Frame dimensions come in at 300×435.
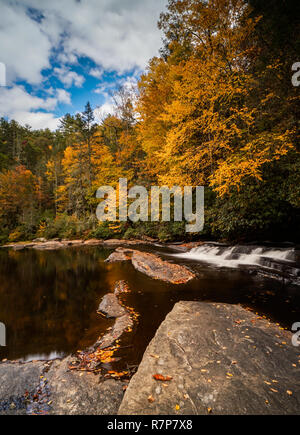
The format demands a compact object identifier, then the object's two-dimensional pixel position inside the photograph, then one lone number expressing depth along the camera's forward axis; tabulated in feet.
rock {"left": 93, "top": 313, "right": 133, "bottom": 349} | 10.59
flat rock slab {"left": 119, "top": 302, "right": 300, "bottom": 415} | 5.66
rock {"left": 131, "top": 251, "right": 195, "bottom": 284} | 21.31
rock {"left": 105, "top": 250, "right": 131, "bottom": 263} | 32.85
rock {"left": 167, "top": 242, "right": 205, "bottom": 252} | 39.70
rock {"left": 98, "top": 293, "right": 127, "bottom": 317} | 14.14
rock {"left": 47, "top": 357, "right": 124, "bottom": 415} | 6.31
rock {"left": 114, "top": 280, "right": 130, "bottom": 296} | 18.57
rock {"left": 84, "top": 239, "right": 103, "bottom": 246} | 58.59
